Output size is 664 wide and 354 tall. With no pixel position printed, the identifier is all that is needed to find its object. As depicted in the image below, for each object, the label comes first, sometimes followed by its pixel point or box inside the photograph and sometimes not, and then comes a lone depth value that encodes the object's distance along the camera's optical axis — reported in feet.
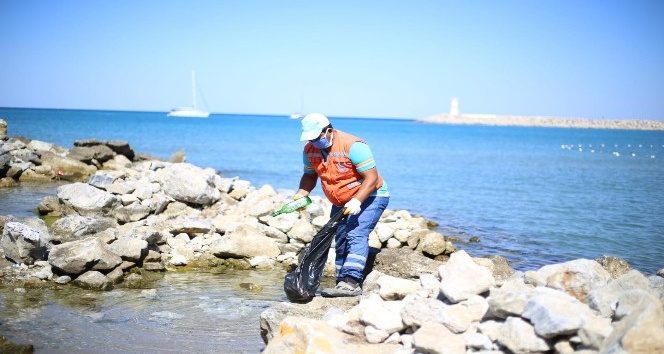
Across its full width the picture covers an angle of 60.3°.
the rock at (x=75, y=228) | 28.22
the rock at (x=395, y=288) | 16.07
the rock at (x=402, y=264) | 23.04
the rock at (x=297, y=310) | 16.22
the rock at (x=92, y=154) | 64.28
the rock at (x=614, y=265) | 24.44
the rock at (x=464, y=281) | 14.35
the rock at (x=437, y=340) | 12.82
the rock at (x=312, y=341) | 13.85
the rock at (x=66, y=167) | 60.23
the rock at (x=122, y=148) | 70.90
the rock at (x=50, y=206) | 38.24
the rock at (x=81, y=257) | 24.08
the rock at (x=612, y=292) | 13.14
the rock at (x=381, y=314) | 14.46
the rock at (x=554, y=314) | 11.59
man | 18.78
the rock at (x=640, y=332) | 10.68
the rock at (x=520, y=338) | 11.90
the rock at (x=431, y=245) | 31.01
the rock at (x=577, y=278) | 14.74
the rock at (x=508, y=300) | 12.73
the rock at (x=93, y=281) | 23.73
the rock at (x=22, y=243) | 24.89
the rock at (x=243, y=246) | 29.45
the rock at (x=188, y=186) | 38.50
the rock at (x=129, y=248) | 26.25
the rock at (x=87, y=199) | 35.53
